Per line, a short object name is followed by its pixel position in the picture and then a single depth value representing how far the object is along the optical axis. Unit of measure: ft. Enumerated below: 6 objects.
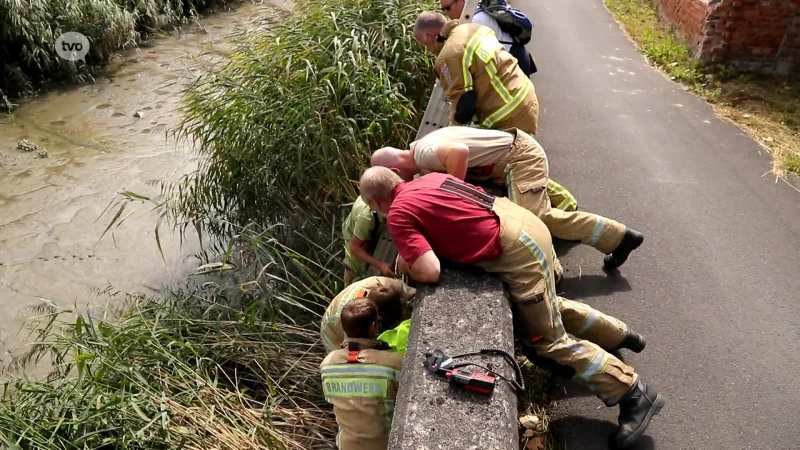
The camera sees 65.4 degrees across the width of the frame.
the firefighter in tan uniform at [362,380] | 8.89
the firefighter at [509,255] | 9.11
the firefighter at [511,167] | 11.28
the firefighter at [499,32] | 15.29
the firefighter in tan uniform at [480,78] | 13.08
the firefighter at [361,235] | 11.80
